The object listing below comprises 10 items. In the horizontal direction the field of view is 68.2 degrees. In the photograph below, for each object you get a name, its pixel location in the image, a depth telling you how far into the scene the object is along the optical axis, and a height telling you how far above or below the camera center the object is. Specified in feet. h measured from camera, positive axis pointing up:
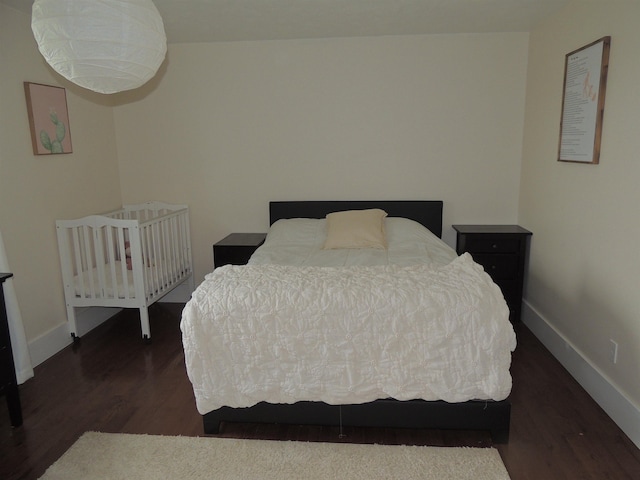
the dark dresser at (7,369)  7.78 -3.40
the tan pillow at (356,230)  11.72 -1.82
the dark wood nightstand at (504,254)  12.34 -2.58
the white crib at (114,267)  11.19 -2.67
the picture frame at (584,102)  8.73 +1.02
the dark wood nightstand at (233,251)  12.77 -2.47
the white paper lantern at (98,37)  5.26 +1.41
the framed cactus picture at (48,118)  10.58 +0.99
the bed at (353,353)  7.23 -2.99
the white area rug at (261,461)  6.95 -4.58
